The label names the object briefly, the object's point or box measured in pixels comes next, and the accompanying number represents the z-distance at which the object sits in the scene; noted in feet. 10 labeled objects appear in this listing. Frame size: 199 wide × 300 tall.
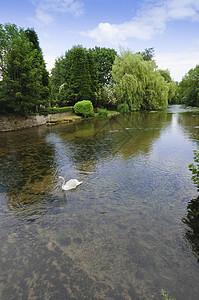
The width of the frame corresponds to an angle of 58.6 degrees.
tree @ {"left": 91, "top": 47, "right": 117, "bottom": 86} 173.47
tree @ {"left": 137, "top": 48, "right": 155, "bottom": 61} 235.40
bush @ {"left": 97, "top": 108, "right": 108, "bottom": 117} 128.75
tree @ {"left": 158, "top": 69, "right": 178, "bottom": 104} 162.09
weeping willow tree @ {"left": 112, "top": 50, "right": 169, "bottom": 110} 127.03
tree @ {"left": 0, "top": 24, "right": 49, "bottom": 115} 74.42
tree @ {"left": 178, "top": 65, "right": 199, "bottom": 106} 177.58
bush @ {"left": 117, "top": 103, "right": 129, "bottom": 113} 139.38
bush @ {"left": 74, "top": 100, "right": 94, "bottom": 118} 115.14
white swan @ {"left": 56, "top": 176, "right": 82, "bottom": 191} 24.77
